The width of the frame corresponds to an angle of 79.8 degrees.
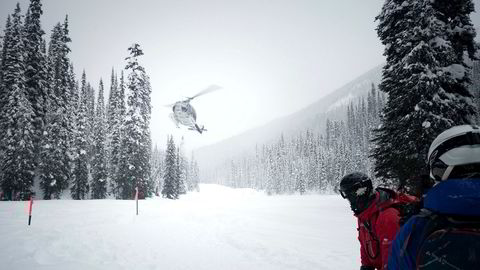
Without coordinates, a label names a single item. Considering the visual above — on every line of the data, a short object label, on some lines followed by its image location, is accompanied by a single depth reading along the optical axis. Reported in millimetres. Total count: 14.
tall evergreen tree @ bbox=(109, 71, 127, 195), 38381
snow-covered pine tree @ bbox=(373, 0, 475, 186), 11953
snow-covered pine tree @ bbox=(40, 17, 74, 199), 31609
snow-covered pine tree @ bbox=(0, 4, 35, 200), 27234
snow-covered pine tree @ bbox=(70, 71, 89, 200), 35375
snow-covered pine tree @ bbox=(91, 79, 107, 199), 39188
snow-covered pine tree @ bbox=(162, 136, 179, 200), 49875
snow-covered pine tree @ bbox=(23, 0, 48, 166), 30219
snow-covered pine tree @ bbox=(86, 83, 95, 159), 44688
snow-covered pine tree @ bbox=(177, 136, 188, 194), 69050
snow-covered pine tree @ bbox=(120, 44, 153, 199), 31609
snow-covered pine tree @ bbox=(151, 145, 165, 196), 75788
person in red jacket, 2812
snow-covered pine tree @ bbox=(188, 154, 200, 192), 108525
